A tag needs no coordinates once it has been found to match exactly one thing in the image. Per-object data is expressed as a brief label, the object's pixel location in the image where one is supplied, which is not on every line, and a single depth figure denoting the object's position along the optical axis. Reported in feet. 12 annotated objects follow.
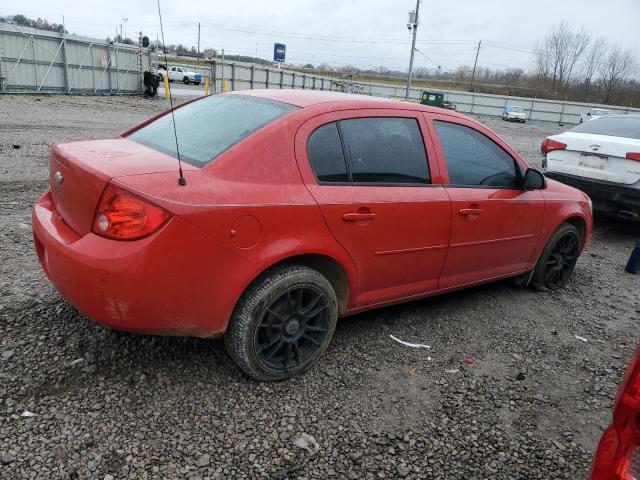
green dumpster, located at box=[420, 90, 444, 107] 129.52
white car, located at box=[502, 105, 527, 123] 144.77
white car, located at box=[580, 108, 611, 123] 113.39
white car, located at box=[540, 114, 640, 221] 21.69
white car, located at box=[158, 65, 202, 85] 146.96
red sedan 7.95
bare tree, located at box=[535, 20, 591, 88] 241.35
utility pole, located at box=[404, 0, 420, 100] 112.27
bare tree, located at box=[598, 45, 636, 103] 214.07
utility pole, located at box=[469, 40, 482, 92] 263.90
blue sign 128.51
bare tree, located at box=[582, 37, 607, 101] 221.25
